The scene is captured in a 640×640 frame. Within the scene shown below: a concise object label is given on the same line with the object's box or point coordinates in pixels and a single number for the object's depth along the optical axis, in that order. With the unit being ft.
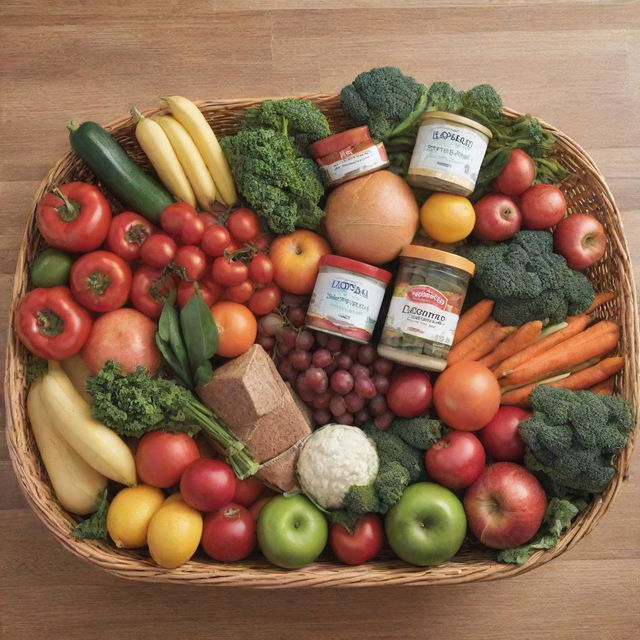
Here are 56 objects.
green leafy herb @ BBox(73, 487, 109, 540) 5.08
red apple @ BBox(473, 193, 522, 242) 5.44
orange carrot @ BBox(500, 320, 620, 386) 5.53
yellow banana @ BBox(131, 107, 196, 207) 5.30
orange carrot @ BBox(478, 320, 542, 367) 5.47
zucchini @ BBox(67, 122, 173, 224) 5.26
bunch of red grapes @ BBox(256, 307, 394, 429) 5.36
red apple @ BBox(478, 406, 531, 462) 5.36
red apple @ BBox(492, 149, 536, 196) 5.43
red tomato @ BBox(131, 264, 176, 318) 5.24
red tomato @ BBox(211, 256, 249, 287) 5.12
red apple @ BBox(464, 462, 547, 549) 5.05
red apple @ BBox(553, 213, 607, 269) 5.50
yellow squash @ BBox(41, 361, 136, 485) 5.01
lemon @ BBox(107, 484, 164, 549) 5.03
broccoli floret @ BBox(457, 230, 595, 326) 5.32
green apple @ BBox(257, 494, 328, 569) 4.95
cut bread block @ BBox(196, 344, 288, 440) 5.11
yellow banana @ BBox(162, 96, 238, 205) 5.37
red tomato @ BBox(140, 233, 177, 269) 5.07
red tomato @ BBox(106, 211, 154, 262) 5.24
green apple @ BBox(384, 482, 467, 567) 4.97
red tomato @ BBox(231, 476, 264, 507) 5.41
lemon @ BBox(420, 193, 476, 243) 5.26
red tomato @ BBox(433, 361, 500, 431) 5.18
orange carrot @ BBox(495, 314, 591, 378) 5.57
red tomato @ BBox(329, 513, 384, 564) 5.15
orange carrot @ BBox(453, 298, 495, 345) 5.54
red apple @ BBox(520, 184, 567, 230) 5.45
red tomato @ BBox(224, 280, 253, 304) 5.26
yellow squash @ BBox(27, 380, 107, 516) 5.21
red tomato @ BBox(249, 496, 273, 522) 5.32
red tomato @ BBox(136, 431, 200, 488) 5.06
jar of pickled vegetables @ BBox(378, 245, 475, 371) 5.16
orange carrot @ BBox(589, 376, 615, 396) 5.58
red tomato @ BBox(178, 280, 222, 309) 5.24
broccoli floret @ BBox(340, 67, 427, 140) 5.32
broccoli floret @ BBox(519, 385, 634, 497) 5.05
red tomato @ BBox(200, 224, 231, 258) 5.15
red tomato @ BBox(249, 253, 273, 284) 5.24
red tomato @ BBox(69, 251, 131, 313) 5.10
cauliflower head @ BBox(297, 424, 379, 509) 5.15
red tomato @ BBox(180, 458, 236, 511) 4.91
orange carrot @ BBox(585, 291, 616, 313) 5.67
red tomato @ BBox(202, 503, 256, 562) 5.06
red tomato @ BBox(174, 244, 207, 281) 5.10
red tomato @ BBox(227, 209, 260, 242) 5.27
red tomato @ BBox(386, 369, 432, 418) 5.35
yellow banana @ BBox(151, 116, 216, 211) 5.36
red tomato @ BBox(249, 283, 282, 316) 5.41
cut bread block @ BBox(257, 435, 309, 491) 5.27
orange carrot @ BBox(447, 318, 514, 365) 5.55
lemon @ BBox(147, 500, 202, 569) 4.86
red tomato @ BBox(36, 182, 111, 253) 5.12
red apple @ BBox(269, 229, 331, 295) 5.43
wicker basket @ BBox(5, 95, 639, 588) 4.98
